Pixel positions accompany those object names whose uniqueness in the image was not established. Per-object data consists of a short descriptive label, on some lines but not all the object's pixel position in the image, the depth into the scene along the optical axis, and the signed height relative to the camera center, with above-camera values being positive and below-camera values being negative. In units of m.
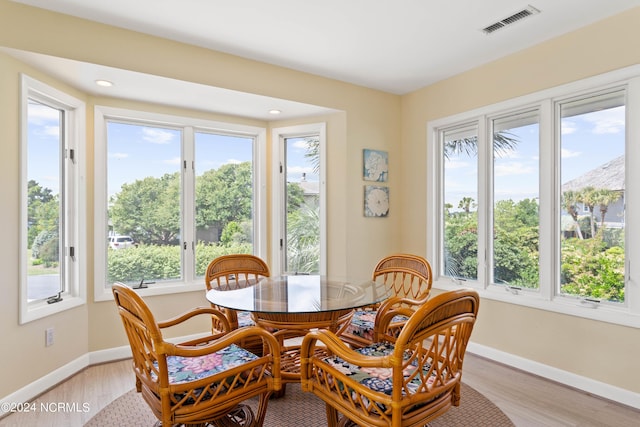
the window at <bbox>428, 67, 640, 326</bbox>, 2.56 +0.12
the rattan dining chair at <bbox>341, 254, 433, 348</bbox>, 2.49 -0.64
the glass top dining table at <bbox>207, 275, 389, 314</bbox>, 2.06 -0.53
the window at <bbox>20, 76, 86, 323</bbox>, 2.61 +0.10
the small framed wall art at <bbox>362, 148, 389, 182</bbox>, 3.95 +0.54
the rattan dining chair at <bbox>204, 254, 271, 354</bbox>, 2.47 -0.51
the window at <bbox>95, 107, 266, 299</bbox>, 3.38 +0.18
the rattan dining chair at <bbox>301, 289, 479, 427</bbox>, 1.40 -0.73
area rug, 2.24 -1.30
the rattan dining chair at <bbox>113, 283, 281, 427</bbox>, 1.52 -0.75
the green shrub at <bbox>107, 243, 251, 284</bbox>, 3.40 -0.47
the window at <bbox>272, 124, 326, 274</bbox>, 4.07 +0.14
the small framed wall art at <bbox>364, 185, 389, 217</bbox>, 3.96 +0.14
